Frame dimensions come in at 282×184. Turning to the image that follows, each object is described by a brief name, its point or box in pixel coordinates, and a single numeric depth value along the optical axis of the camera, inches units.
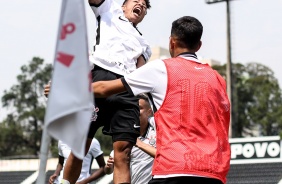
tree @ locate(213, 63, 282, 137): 2800.2
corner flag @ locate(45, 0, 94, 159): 168.1
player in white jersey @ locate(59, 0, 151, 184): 280.4
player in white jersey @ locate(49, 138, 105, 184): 483.1
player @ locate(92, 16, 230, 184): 222.7
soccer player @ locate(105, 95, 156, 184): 331.9
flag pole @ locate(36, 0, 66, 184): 173.6
